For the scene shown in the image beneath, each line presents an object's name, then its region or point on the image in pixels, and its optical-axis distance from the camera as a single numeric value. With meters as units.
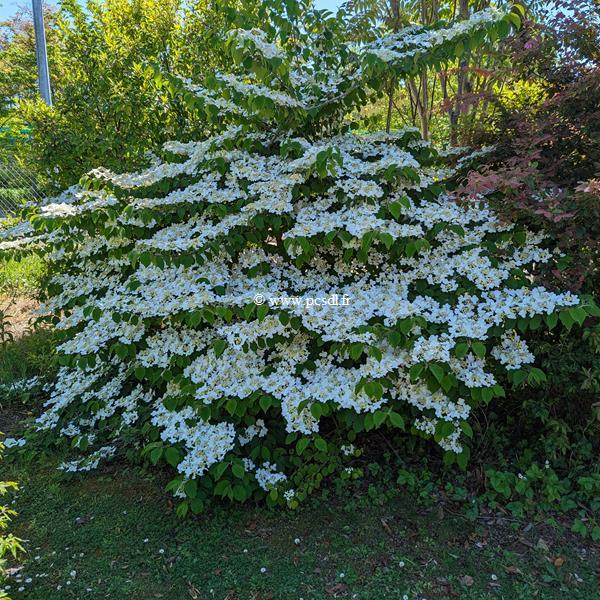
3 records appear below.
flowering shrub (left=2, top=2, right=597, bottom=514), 2.22
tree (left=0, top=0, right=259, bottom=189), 3.87
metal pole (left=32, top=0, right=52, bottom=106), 6.71
